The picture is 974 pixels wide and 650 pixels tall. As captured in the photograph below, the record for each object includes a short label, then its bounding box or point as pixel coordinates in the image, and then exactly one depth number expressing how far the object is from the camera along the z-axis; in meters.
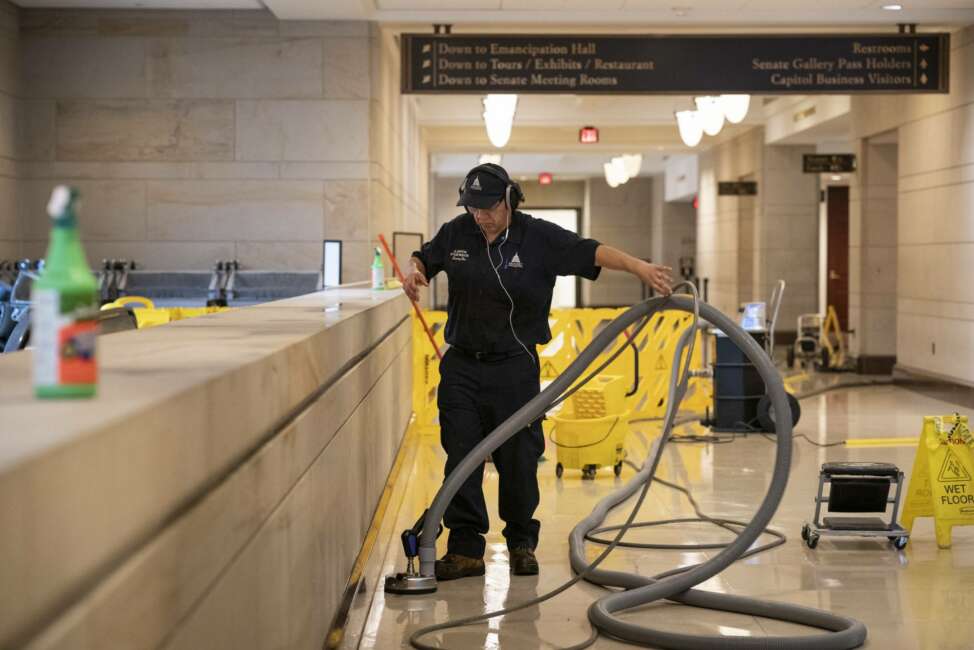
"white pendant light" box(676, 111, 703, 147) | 15.66
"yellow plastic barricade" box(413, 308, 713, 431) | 10.91
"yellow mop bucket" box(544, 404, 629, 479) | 8.00
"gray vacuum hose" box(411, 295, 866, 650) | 4.30
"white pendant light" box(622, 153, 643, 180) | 25.09
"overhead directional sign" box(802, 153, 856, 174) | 17.48
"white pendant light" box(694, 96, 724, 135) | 14.20
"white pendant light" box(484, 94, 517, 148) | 14.34
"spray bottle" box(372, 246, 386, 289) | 8.59
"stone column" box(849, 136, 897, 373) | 15.92
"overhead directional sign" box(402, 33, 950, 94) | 11.66
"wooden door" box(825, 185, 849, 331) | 24.88
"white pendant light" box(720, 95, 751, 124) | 13.83
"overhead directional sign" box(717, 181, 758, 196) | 22.45
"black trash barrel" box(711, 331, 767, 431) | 10.19
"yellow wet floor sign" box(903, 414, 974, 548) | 5.95
